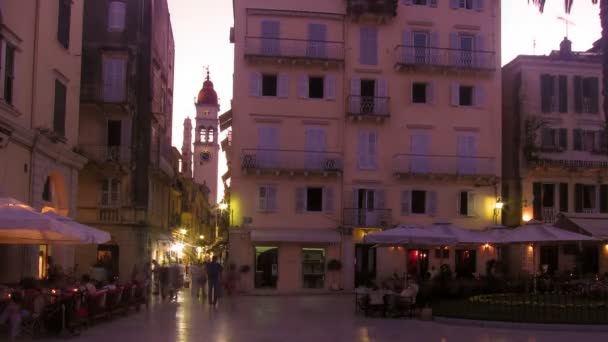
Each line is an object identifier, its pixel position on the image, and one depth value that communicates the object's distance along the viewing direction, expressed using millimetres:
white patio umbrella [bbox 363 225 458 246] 29078
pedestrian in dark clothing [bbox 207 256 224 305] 30469
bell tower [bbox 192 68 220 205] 115750
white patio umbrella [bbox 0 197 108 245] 18828
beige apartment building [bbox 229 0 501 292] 44906
